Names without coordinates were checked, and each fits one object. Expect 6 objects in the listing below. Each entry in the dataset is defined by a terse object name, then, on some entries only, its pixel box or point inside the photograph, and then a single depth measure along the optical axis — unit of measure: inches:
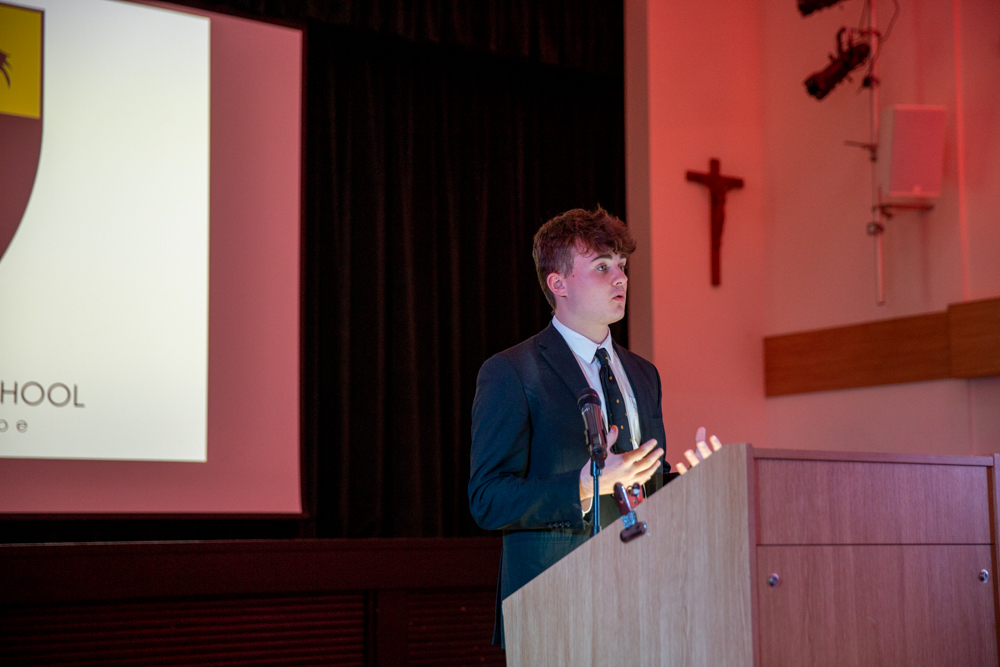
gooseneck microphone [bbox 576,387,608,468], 67.3
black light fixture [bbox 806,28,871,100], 178.9
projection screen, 151.9
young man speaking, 75.0
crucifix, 205.9
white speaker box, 172.6
